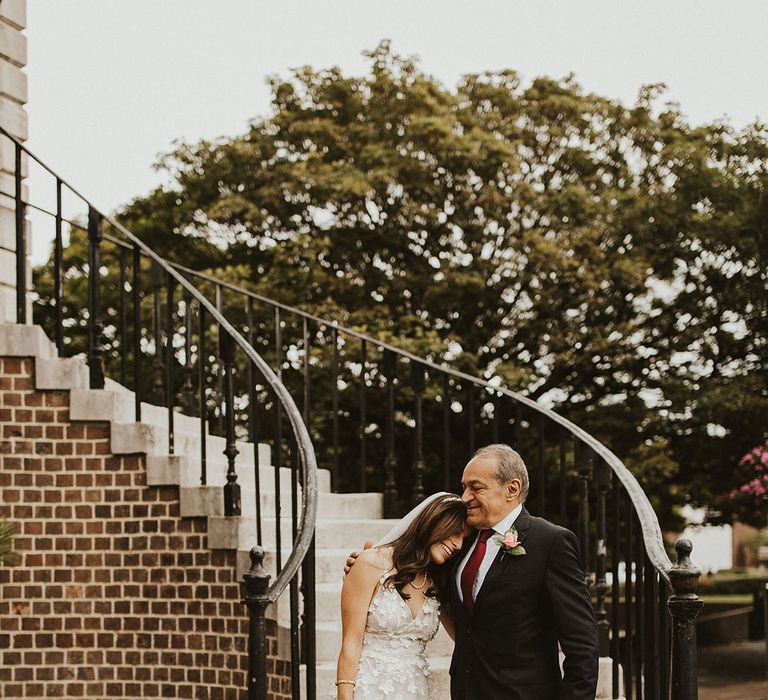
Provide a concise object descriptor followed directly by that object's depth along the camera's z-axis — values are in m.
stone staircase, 5.75
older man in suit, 3.22
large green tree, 14.97
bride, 3.57
